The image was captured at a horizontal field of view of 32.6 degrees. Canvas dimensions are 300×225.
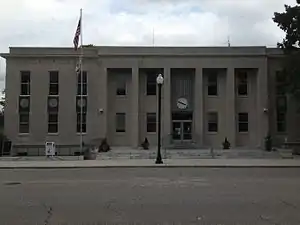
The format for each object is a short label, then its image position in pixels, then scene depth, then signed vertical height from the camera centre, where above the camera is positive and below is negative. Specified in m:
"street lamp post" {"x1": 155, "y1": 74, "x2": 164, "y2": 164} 30.15 -1.26
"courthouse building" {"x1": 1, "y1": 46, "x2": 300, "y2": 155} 46.91 +3.92
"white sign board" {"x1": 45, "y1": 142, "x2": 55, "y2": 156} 36.81 -0.83
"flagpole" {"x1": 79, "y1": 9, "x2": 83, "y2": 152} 45.08 +4.42
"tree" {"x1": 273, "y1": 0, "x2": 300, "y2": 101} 37.59 +7.22
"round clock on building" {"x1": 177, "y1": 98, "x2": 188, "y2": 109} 48.12 +3.34
